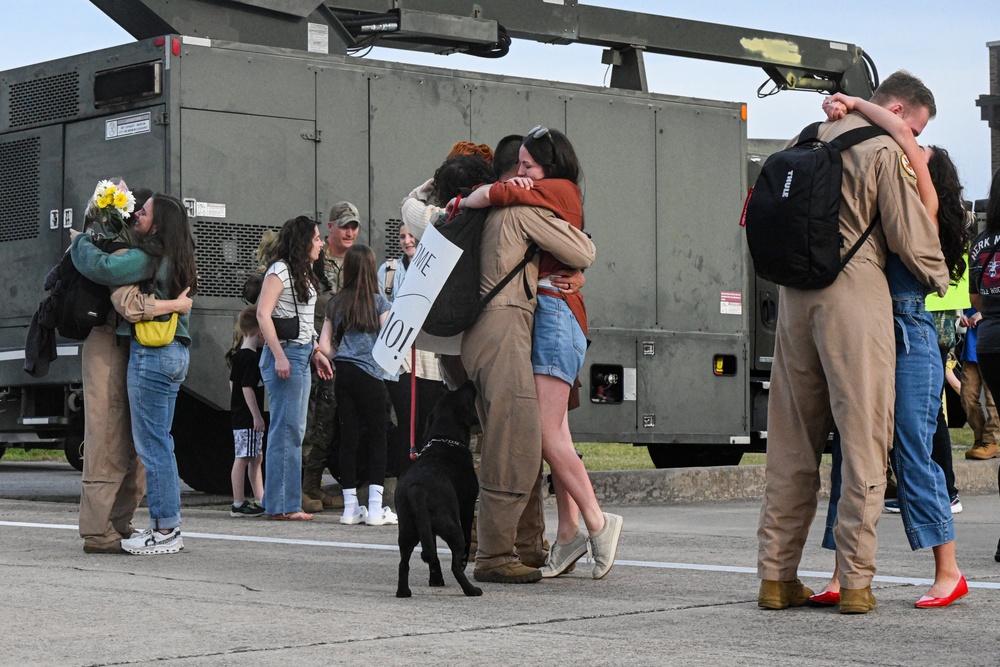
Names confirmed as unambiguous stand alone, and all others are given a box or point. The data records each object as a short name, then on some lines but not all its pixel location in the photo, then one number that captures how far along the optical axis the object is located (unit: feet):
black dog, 37.65
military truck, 66.80
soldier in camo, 65.57
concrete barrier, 71.00
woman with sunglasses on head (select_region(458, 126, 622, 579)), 40.37
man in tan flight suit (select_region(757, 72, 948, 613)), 34.19
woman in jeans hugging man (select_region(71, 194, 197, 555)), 47.88
